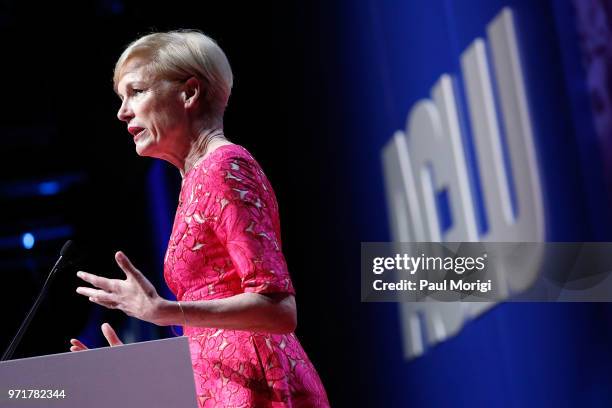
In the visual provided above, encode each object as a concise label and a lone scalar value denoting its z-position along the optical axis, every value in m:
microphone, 6.38
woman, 6.24
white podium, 6.06
